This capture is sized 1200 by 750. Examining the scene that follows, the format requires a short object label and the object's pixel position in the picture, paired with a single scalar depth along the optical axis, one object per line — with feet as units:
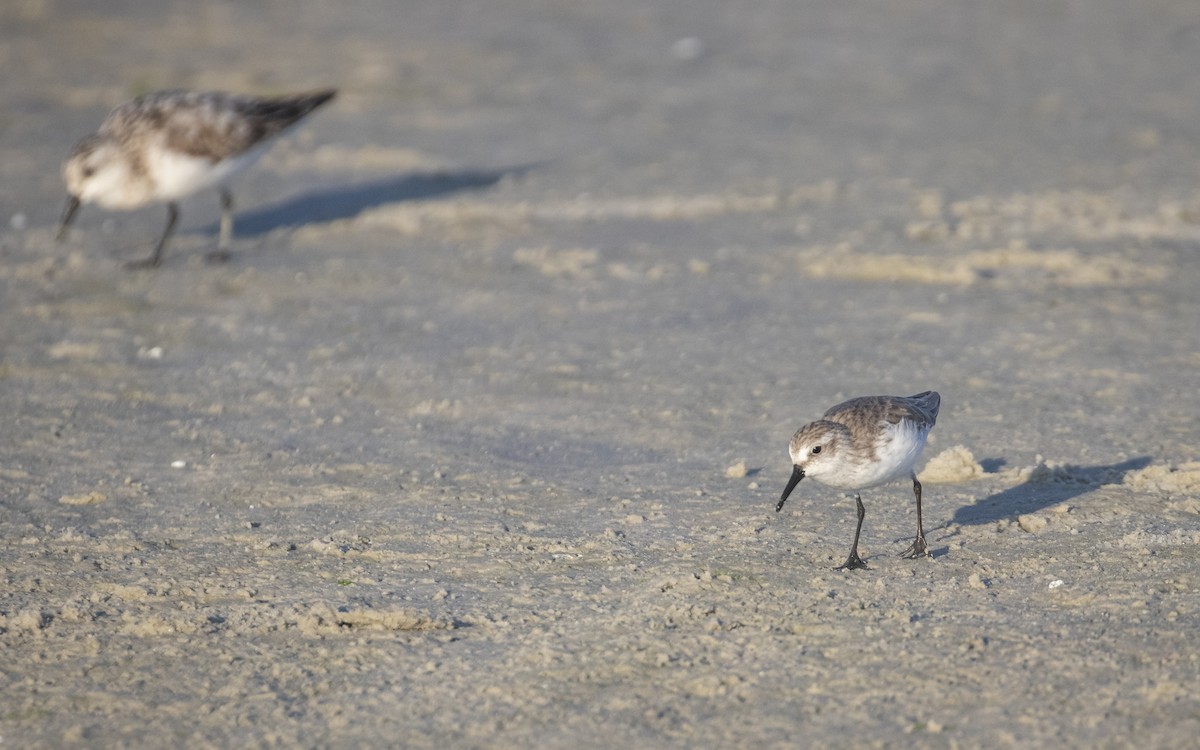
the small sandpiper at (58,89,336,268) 67.46
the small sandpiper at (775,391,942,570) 36.19
